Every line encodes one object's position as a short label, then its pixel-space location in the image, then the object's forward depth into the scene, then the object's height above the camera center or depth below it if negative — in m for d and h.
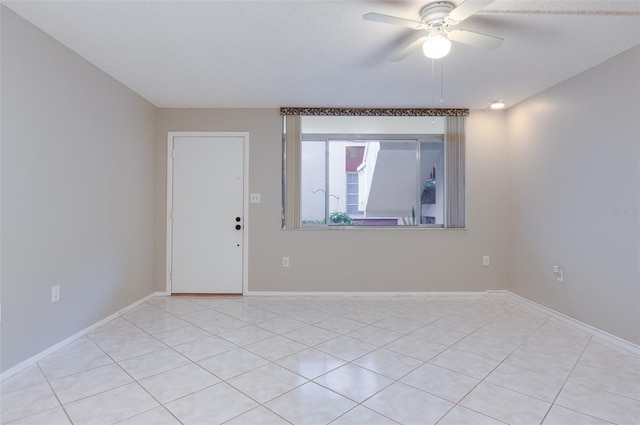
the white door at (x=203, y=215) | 3.94 +0.00
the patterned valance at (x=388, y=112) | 3.90 +1.29
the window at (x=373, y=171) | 4.05 +0.57
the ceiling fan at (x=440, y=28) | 1.80 +1.14
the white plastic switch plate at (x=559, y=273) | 3.11 -0.57
